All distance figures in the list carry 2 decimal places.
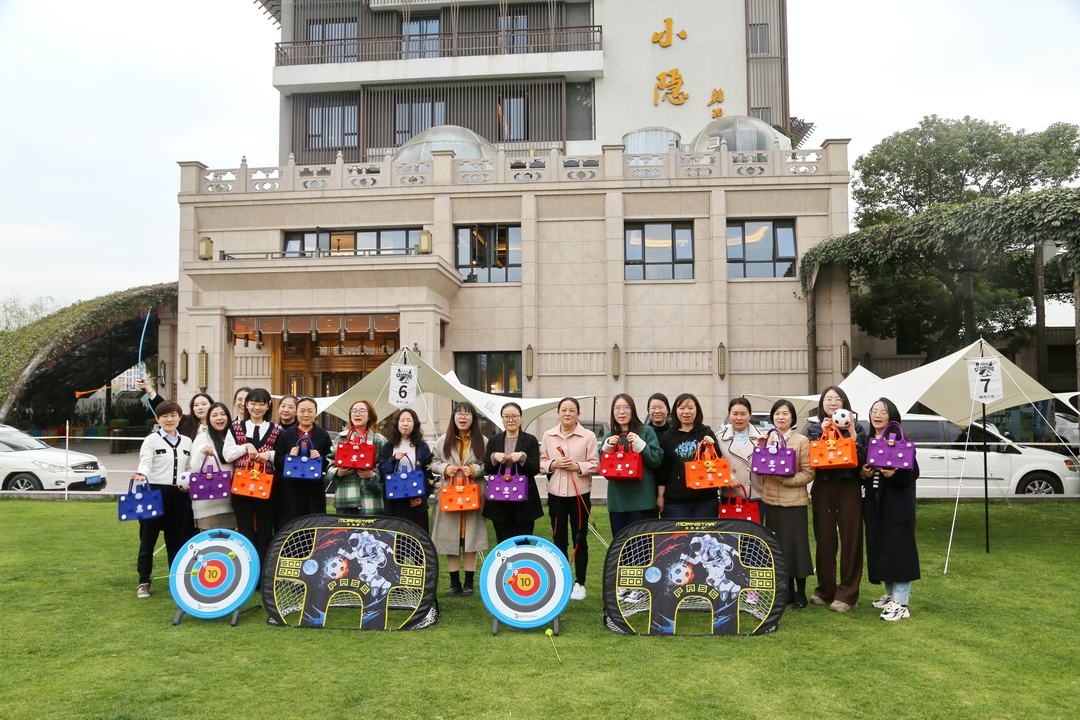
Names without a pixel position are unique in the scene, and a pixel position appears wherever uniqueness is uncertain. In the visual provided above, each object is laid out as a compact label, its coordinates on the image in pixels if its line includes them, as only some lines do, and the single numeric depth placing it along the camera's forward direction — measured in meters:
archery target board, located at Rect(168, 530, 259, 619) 5.74
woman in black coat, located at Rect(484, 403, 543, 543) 6.39
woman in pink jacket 6.47
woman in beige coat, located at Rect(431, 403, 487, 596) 6.60
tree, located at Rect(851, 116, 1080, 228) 25.62
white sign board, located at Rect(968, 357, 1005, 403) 8.68
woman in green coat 6.27
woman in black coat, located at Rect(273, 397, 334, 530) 6.53
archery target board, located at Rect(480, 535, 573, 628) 5.53
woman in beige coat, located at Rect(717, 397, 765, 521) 6.44
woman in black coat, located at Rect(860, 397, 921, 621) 5.95
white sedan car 14.73
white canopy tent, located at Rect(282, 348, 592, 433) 11.36
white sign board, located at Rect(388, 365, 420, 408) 9.12
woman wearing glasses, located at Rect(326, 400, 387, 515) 6.64
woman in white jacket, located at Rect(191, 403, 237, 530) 6.46
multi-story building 21.52
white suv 13.12
